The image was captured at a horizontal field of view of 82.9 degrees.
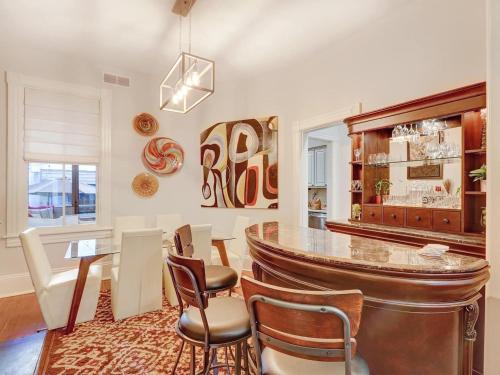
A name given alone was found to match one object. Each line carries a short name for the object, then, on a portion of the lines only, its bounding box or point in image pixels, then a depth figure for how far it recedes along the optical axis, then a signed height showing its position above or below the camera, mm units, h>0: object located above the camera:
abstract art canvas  4586 +442
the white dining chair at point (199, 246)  3275 -668
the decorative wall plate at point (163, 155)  4812 +582
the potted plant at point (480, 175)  2178 +120
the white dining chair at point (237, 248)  3943 -862
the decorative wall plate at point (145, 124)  4696 +1088
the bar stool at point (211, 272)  1992 -668
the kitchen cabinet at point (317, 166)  6176 +527
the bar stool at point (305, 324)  959 -482
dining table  2729 -770
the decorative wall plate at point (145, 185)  4711 +65
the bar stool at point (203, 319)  1422 -715
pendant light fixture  2609 +1046
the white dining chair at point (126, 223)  4102 -522
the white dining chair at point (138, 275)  2861 -920
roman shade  3896 +885
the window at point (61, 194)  3992 -84
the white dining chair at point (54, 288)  2634 -977
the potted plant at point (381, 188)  3092 +21
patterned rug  2176 -1374
